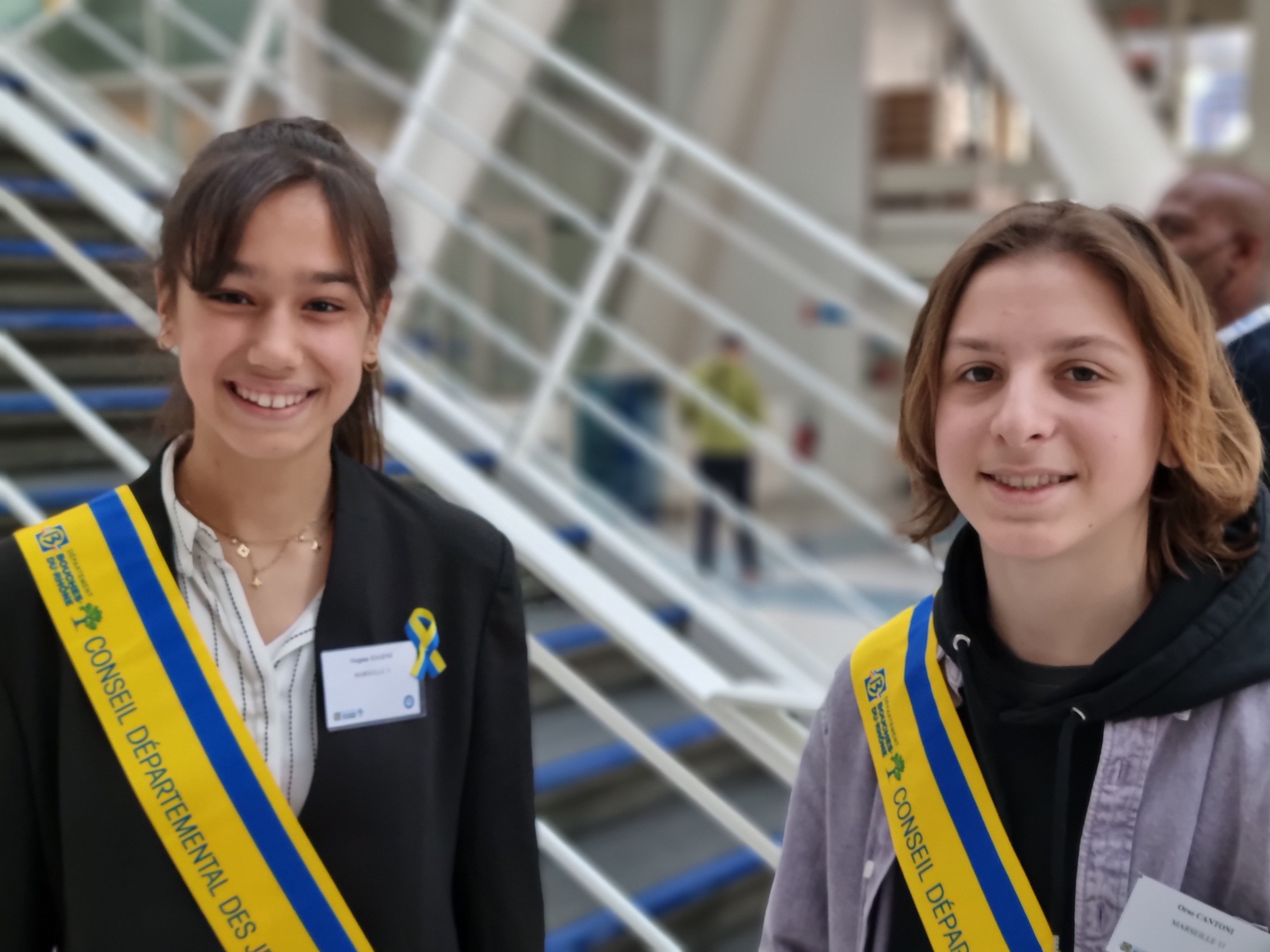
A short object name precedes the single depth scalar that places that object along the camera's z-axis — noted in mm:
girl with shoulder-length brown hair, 885
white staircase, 1989
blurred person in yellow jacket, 6219
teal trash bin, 8773
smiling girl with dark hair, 960
